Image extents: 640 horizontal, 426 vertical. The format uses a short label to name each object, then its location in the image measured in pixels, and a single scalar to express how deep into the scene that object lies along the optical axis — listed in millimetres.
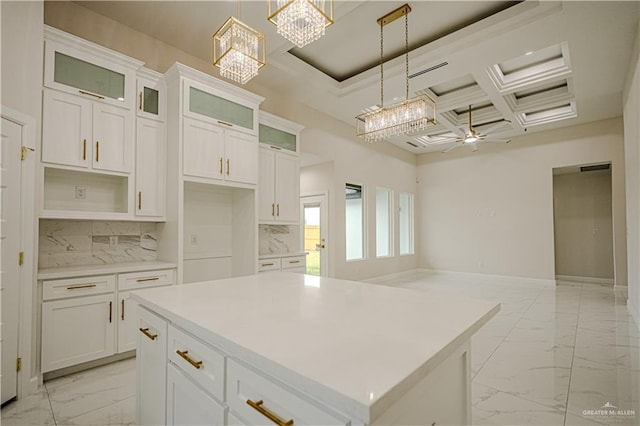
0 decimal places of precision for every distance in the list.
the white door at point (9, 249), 2125
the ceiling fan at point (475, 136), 5715
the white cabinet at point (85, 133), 2645
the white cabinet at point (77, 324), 2502
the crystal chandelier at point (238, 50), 2186
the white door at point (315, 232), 6055
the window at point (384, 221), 7609
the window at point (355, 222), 6828
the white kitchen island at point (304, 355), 761
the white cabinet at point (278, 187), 4309
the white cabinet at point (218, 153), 3322
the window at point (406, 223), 8398
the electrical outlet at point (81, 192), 3039
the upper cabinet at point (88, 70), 2646
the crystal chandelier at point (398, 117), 3330
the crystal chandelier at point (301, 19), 1830
